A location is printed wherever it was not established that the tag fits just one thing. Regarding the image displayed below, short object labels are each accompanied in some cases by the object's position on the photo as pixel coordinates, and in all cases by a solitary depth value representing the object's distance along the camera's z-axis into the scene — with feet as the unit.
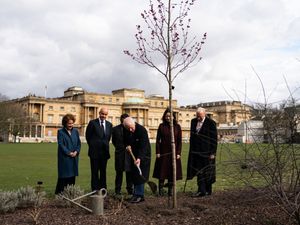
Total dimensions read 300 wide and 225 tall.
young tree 17.02
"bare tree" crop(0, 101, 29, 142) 175.71
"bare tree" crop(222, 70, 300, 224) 12.83
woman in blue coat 20.59
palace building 274.90
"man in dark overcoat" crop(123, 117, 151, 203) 19.01
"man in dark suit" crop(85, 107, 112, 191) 21.81
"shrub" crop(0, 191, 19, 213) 16.21
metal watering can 15.53
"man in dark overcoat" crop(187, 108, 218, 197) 20.97
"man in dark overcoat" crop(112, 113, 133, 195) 21.69
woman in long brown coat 21.53
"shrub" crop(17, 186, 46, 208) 17.34
